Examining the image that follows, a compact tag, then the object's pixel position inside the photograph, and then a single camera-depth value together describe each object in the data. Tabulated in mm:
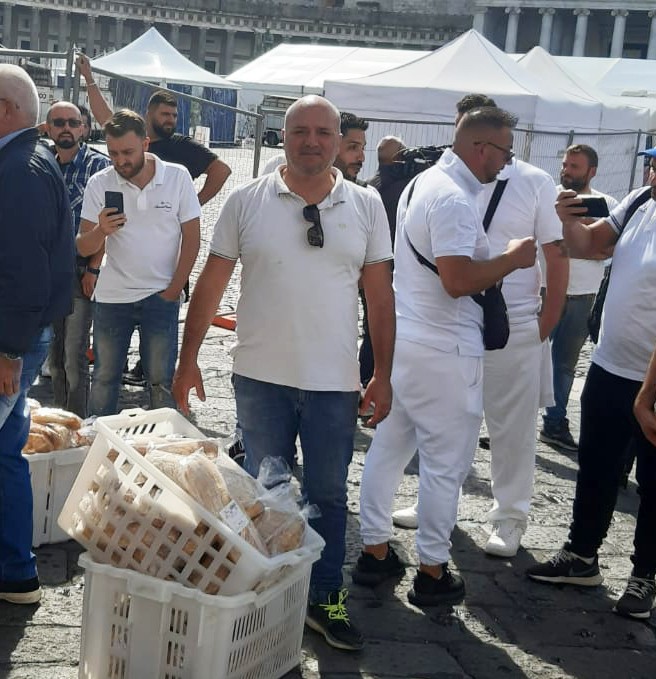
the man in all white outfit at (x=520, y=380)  4840
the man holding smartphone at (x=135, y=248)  5547
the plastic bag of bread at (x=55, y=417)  4715
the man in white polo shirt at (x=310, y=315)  3771
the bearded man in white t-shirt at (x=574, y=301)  7090
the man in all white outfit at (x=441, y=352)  4238
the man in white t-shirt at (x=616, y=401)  4340
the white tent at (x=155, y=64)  31891
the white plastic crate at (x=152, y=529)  3188
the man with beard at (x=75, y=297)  5980
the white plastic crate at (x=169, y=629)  3182
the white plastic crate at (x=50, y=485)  4512
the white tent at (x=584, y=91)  18203
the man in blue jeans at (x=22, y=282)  3527
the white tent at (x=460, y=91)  15133
